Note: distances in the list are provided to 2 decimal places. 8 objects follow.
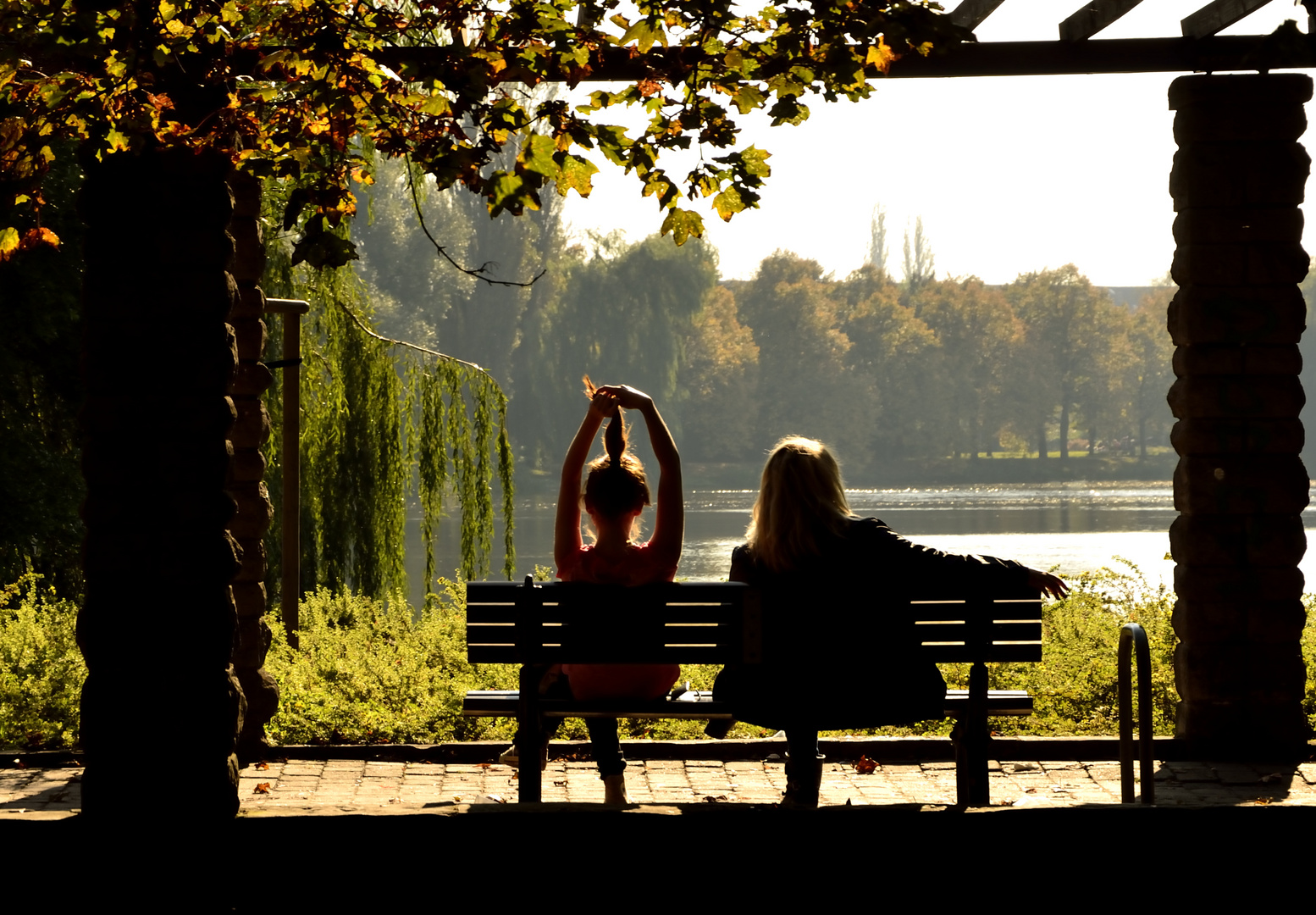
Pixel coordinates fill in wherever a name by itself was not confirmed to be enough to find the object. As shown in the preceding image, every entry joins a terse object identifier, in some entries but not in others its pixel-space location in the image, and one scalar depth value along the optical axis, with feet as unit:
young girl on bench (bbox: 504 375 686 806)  32.22
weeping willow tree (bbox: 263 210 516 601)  73.82
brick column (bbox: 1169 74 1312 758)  41.42
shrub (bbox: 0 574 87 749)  48.32
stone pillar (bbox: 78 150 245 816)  30.12
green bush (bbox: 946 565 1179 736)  50.01
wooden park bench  32.09
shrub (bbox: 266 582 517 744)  47.29
